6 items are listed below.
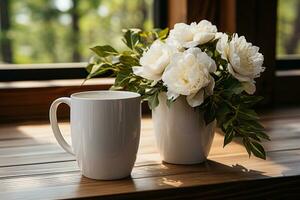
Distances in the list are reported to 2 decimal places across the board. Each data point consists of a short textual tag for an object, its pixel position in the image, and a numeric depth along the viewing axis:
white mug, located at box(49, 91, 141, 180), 0.93
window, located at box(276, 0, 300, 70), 1.72
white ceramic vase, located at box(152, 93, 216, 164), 1.00
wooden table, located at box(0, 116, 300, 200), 0.92
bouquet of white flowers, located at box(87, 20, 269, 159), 0.95
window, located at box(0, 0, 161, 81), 1.46
